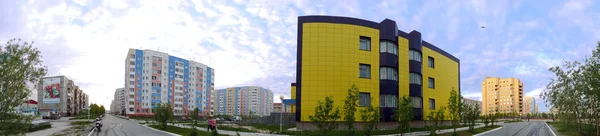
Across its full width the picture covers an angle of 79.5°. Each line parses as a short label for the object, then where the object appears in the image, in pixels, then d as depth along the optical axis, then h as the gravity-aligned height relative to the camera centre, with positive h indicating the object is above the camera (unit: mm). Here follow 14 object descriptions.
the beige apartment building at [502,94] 163700 -5119
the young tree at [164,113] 40281 -3420
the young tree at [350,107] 25375 -1686
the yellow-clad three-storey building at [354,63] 36875 +2238
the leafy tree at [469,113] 39362 -3273
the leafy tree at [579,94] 18861 -599
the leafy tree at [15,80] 10758 +97
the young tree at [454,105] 33750 -2004
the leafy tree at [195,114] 44312 -3778
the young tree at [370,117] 26203 -2484
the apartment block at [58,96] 119750 -4560
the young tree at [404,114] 26562 -2244
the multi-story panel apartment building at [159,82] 114562 +452
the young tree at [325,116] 24922 -2255
